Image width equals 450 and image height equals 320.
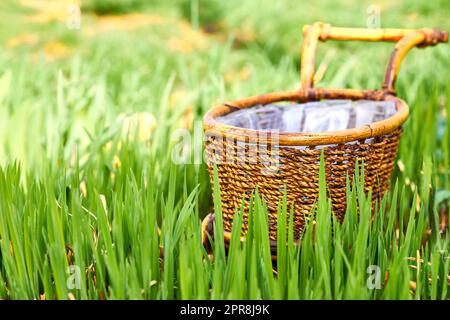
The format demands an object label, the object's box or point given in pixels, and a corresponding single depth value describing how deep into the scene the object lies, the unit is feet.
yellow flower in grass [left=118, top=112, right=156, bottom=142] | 6.95
